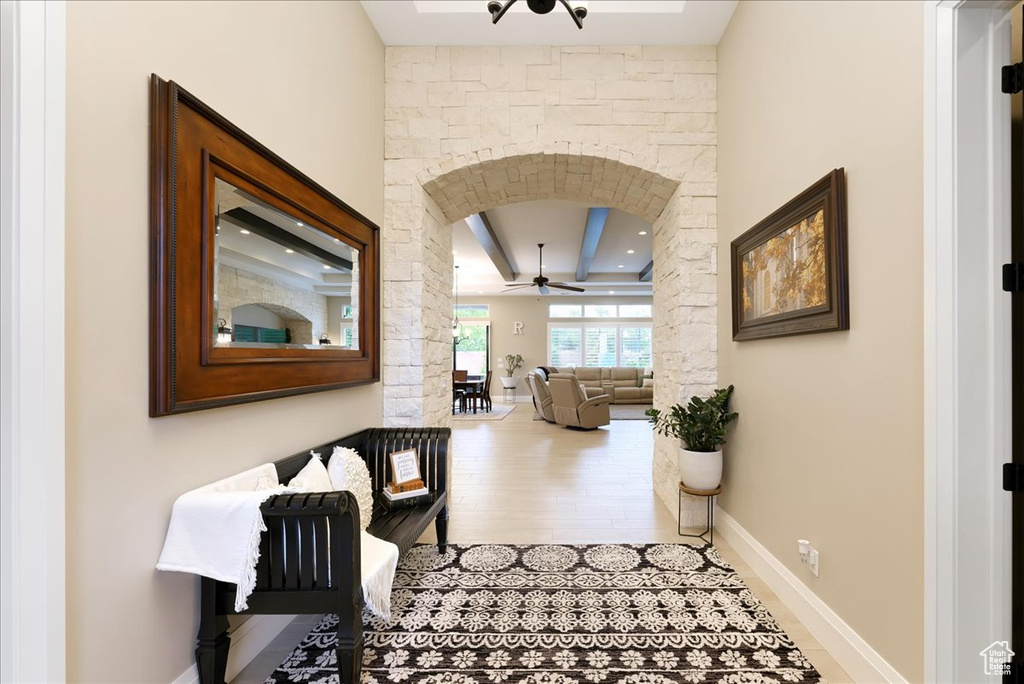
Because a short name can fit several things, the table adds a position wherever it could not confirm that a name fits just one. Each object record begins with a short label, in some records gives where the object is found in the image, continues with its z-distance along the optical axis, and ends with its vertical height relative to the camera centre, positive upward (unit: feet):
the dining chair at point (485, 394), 33.30 -3.64
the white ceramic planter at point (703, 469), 9.53 -2.64
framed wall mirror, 4.60 +0.98
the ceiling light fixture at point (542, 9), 6.73 +5.12
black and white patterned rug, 5.89 -4.24
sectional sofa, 35.52 -3.15
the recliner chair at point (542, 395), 26.84 -3.08
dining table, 30.86 -2.86
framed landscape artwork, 5.98 +1.19
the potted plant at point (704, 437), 9.56 -2.00
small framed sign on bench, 8.68 -2.47
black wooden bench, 5.00 -2.65
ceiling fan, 27.76 +3.79
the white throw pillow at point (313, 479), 6.34 -1.94
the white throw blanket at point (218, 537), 4.74 -2.04
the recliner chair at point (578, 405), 23.91 -3.26
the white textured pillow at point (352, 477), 7.23 -2.14
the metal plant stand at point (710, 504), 9.57 -3.50
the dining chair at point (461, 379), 31.60 -2.46
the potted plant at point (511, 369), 39.65 -2.18
